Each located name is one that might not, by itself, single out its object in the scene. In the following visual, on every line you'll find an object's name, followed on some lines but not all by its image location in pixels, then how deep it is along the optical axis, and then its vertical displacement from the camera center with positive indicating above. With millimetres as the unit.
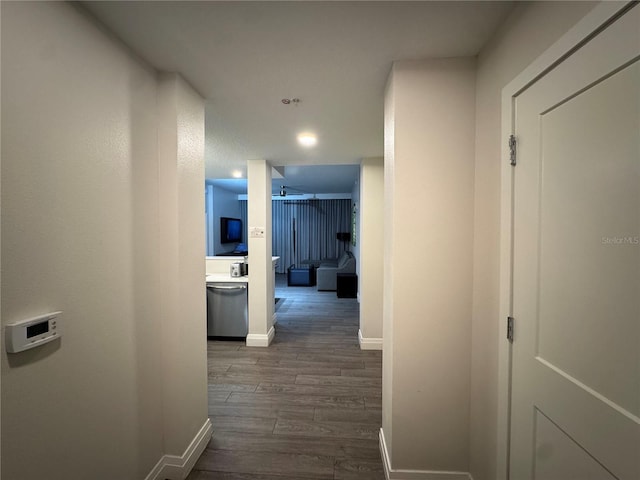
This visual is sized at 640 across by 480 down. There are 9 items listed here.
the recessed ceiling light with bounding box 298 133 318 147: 2523 +944
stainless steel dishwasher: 3555 -1013
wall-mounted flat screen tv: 7743 +140
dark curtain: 8953 +216
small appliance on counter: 3802 -510
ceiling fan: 7172 +1303
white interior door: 694 -105
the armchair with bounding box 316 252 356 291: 6367 -1006
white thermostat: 854 -332
